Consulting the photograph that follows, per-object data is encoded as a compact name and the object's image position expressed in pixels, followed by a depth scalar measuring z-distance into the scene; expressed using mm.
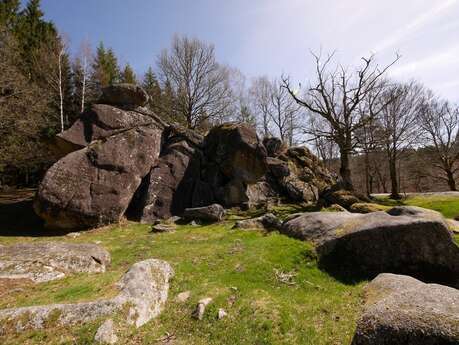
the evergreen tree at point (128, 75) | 45500
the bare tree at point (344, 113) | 21719
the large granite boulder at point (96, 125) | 16391
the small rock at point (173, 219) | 15301
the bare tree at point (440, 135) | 33156
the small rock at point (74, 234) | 13133
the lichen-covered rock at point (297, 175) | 22297
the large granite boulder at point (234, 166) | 18750
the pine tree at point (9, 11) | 32500
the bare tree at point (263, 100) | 46188
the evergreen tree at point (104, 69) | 35906
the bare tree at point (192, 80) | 35469
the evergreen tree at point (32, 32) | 31859
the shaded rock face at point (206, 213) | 15344
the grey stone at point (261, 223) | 12672
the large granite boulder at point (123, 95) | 18609
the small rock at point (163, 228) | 13505
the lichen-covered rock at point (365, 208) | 14231
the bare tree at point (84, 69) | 29344
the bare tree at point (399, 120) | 30188
